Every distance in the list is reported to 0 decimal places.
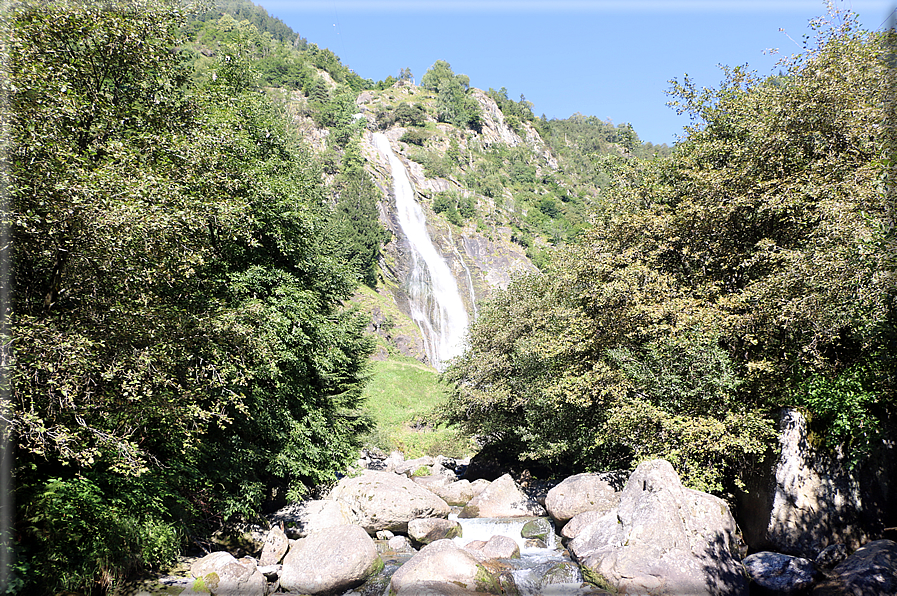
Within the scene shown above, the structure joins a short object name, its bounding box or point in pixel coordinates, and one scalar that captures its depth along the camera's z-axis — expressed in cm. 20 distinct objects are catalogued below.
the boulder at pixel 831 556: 1081
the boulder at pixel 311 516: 1666
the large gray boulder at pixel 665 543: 1070
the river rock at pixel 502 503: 2056
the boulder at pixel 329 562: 1242
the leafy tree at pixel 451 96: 15488
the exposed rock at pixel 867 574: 869
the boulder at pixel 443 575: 1169
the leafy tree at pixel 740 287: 1146
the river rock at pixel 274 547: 1417
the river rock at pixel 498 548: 1519
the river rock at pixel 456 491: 2444
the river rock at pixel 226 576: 1117
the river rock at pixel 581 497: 1689
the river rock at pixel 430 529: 1750
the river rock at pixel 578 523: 1564
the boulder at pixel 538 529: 1727
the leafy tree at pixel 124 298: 757
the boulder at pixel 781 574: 1018
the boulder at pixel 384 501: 1817
